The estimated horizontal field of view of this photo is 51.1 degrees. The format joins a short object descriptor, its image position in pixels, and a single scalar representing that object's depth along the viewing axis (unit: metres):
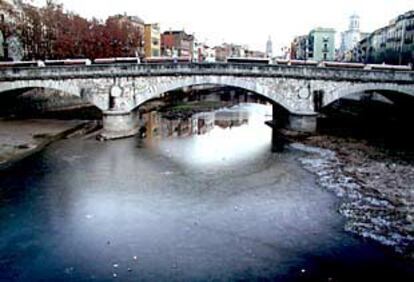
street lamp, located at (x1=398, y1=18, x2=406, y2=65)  76.26
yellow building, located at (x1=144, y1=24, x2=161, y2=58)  97.26
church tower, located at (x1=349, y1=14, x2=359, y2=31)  160.15
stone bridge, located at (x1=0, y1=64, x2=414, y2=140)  35.03
